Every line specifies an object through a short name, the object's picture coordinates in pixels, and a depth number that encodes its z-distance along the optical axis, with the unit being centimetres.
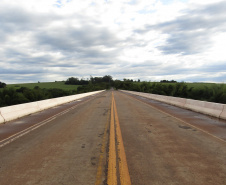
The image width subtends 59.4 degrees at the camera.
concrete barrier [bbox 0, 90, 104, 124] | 1121
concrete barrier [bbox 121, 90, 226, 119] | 1161
